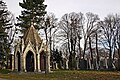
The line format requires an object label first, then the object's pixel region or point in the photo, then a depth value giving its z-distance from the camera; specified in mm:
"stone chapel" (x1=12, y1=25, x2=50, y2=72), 39906
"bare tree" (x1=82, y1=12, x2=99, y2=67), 59100
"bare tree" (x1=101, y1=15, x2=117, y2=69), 58406
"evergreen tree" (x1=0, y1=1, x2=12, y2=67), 48812
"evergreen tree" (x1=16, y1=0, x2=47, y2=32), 52534
